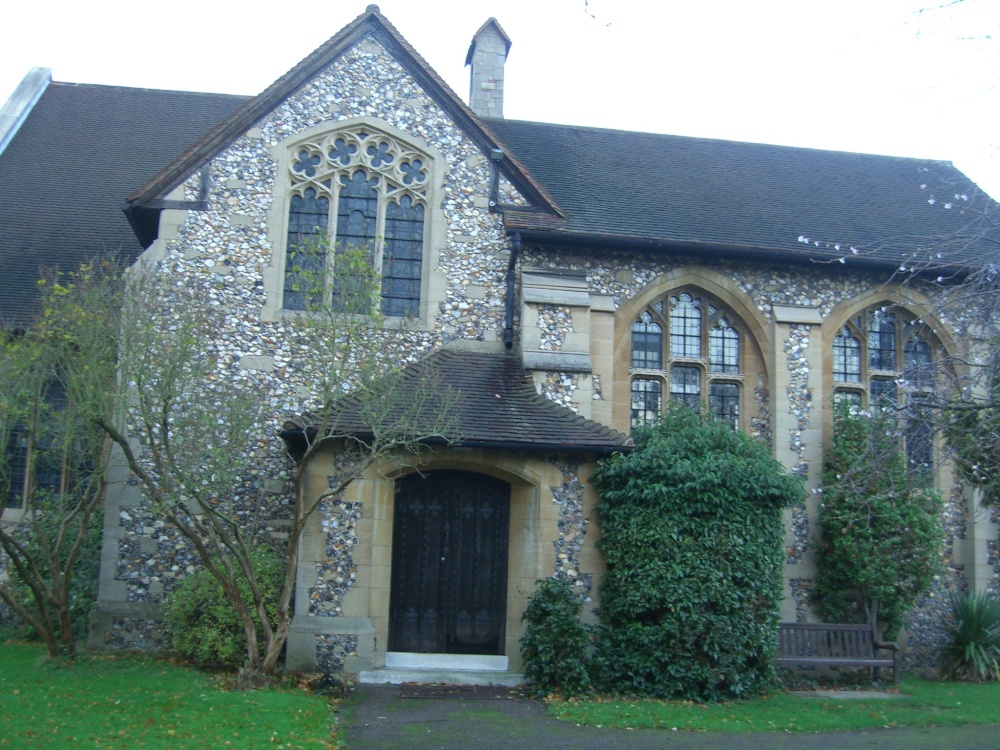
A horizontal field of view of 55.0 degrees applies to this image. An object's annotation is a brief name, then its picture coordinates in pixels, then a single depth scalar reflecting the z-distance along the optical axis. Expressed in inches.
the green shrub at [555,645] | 452.4
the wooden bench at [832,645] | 524.1
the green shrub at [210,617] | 458.0
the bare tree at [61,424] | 435.2
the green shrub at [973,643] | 565.6
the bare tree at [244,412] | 419.8
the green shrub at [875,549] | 558.3
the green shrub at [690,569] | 456.1
